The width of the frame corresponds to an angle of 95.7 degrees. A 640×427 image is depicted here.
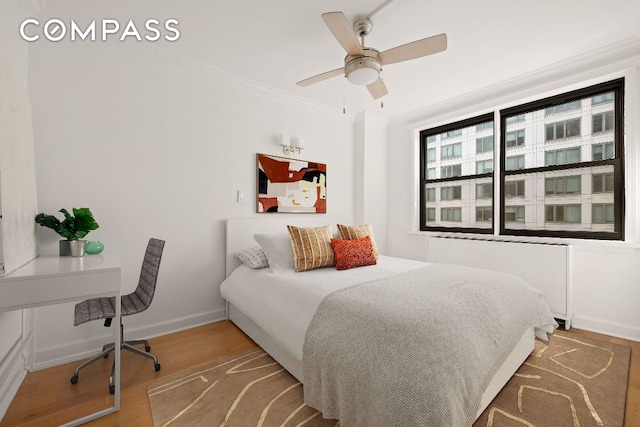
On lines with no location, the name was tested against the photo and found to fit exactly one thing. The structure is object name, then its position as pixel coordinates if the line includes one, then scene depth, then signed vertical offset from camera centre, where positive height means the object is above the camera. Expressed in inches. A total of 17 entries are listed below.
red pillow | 102.7 -16.4
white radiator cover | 108.4 -22.6
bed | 55.8 -28.4
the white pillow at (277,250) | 101.0 -14.9
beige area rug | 61.9 -45.0
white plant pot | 76.9 -10.1
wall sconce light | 133.0 +29.1
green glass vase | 81.0 -10.8
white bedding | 71.6 -24.8
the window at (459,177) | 143.5 +16.3
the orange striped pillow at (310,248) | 100.8 -14.3
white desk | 53.9 -15.0
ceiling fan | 67.9 +41.2
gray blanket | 45.1 -26.0
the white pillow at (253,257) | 104.6 -18.0
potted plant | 76.7 -4.9
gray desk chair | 71.8 -25.8
